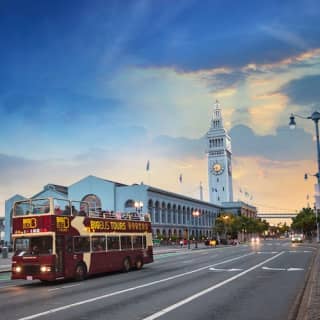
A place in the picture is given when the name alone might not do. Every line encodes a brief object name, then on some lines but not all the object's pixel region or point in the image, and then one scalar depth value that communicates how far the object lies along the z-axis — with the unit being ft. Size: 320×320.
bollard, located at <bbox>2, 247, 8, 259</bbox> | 172.86
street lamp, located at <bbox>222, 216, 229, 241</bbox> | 465.63
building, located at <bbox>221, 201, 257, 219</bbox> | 607.78
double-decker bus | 74.84
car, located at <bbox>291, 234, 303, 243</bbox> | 309.24
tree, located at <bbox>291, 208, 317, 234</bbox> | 372.58
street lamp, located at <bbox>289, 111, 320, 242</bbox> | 79.77
